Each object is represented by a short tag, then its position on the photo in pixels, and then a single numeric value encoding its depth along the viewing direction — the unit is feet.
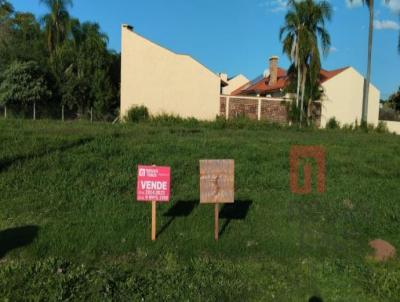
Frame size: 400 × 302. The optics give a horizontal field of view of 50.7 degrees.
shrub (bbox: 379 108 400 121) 129.02
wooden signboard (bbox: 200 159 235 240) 19.81
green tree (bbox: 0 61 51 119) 100.68
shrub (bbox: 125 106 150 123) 95.81
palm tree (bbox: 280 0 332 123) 92.22
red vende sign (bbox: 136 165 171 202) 19.11
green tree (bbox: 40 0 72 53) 120.06
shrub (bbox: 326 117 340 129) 103.82
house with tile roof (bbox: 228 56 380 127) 107.65
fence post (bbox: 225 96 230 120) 98.86
